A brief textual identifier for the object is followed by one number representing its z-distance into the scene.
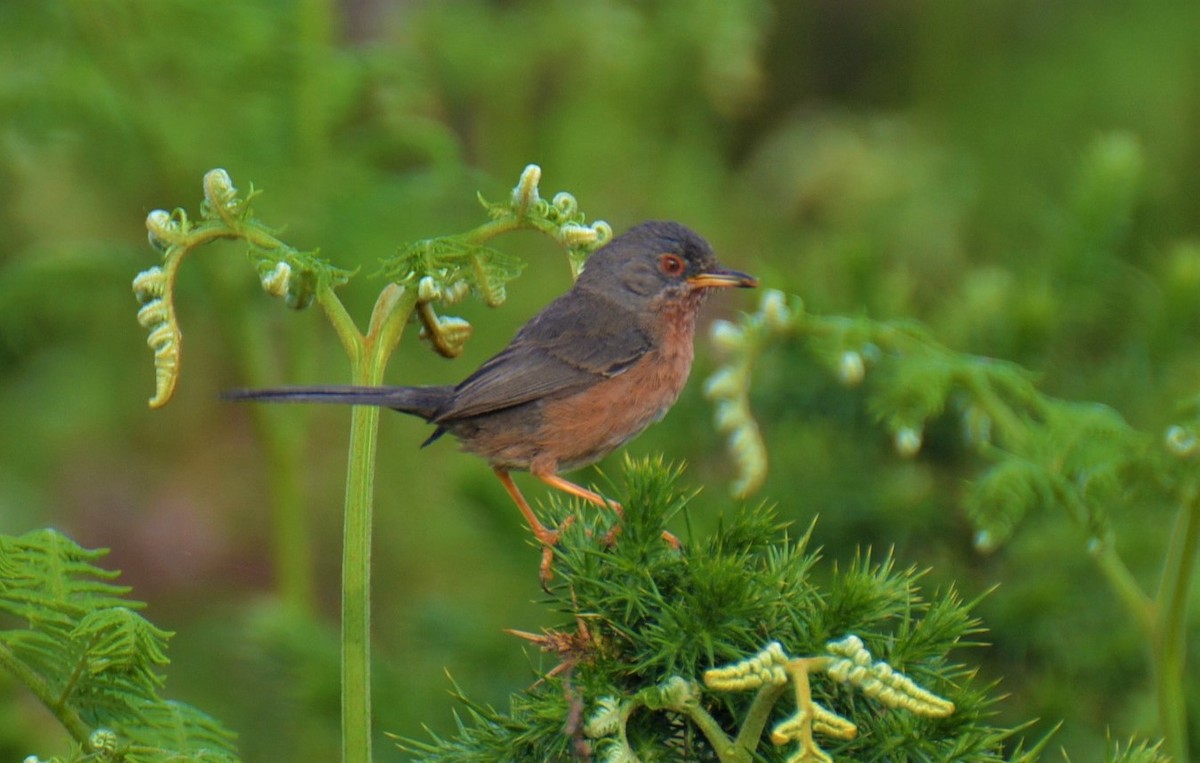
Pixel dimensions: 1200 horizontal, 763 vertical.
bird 7.36
